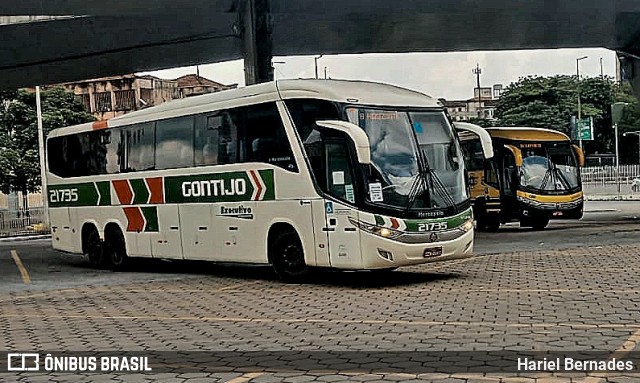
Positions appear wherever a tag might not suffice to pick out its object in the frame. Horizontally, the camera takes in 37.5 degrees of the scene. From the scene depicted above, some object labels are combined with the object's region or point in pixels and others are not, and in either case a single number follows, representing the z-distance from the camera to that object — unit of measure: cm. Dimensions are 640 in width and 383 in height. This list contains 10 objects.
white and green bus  1372
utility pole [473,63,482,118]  9295
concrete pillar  2356
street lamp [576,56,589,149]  7314
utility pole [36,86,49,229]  3866
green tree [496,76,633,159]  7762
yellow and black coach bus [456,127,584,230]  2764
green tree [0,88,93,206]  4338
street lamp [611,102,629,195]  4250
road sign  5953
